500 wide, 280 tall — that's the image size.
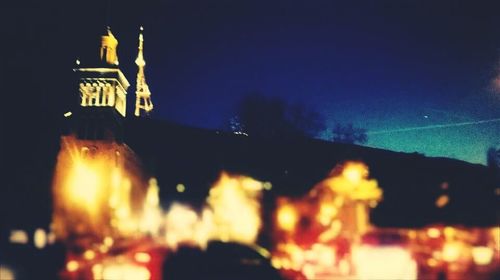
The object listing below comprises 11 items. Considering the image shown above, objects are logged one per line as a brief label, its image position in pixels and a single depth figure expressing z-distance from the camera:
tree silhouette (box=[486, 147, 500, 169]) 51.03
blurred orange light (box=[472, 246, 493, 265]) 17.15
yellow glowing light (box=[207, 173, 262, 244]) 28.05
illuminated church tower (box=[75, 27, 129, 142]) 54.81
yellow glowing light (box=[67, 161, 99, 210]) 46.97
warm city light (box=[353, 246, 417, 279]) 12.76
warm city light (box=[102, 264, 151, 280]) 12.14
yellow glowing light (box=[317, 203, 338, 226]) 25.00
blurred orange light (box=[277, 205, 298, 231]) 26.71
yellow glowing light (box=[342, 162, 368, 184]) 27.97
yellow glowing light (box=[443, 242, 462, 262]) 17.47
